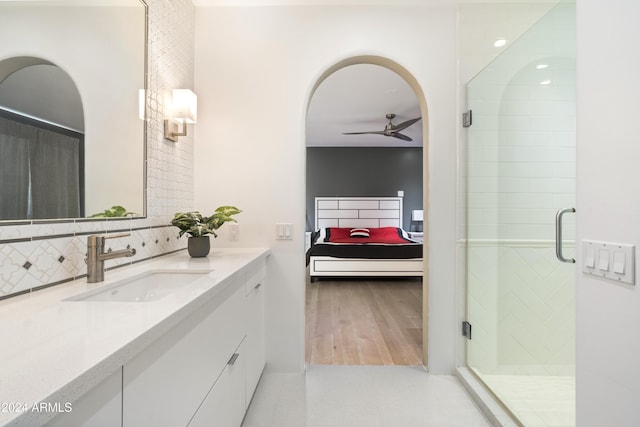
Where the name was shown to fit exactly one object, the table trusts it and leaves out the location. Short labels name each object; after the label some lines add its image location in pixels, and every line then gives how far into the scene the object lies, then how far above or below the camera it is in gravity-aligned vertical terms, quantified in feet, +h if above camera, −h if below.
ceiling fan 15.05 +4.05
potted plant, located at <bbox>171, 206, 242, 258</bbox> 5.94 -0.31
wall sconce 6.38 +2.02
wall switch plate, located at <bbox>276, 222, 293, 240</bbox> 7.38 -0.45
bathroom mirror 3.24 +1.53
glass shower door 5.43 -0.21
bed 16.88 -1.73
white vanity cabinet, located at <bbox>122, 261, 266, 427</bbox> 2.43 -1.60
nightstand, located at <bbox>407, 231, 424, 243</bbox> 21.24 -1.66
